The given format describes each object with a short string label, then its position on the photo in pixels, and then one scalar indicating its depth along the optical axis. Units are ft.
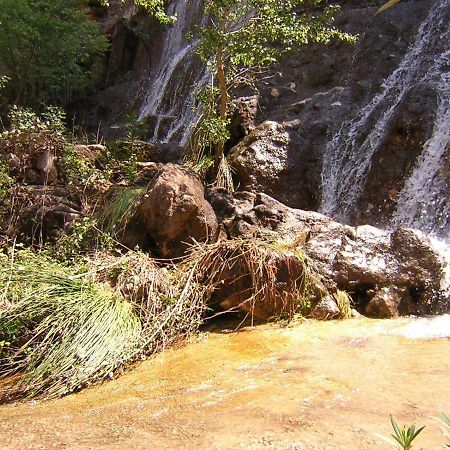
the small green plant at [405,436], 4.26
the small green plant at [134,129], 27.98
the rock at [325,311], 15.85
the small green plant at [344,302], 16.12
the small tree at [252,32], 22.00
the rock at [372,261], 16.83
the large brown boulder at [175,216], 18.04
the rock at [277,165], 25.81
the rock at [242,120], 28.86
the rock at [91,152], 25.30
